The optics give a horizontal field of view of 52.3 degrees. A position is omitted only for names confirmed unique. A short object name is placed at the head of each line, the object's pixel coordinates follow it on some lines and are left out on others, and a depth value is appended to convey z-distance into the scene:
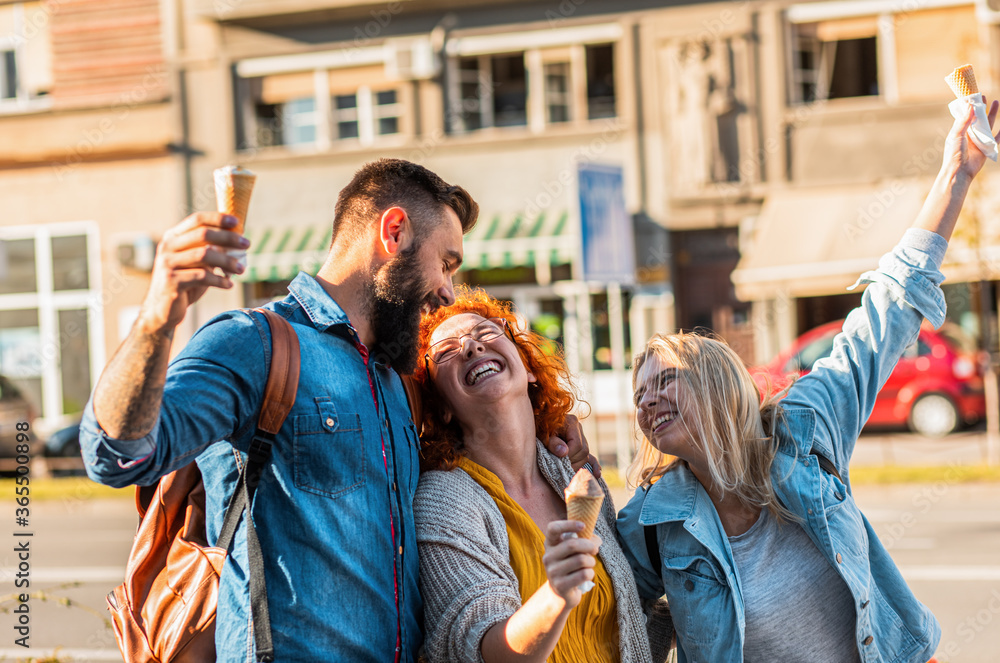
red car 14.52
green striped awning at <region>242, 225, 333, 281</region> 18.64
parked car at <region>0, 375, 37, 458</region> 16.95
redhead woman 2.14
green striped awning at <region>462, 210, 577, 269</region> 17.77
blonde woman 2.54
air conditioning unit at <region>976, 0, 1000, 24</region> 16.37
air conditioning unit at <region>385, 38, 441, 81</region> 18.56
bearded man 1.72
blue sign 10.29
